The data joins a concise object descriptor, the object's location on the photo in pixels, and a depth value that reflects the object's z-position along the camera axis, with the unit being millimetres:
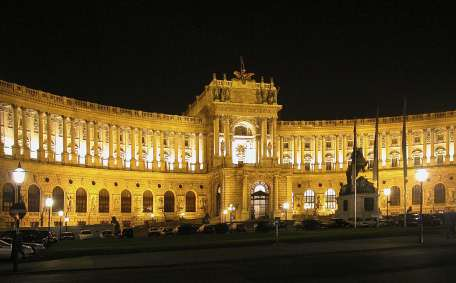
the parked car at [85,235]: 77625
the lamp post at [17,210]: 34656
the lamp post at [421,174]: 50625
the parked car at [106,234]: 77488
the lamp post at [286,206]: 114619
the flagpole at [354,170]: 71688
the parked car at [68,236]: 74375
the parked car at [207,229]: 71750
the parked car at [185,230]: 72338
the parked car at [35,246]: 46203
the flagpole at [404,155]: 67031
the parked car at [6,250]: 42781
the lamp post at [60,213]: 93719
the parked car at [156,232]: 75438
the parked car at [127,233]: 73562
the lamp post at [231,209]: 115250
